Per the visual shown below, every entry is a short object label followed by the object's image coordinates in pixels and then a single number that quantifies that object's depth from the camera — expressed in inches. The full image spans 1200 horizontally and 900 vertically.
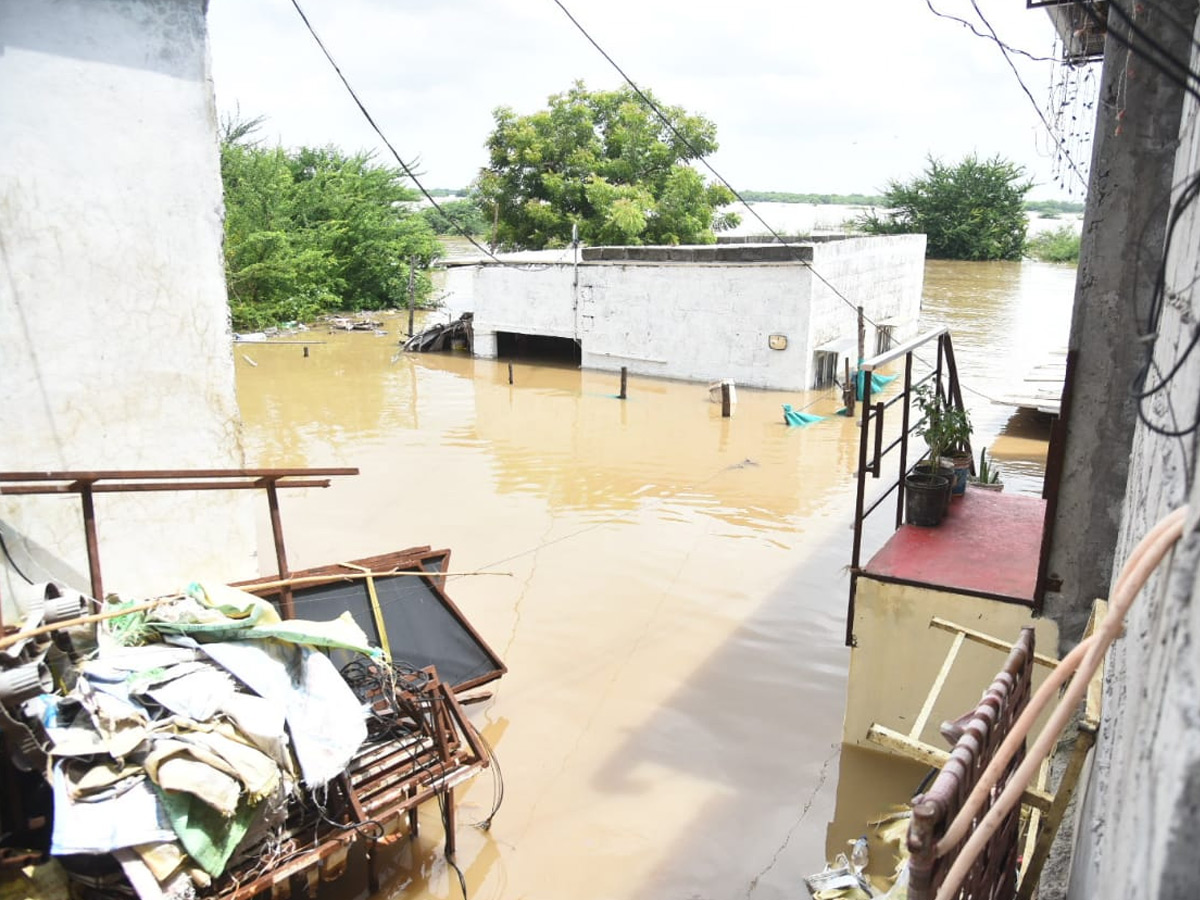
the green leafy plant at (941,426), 243.3
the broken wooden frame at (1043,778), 97.6
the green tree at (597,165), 1045.8
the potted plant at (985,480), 309.0
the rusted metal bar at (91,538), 172.7
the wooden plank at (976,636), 145.0
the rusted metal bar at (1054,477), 179.0
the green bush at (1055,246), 1833.2
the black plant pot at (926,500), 237.6
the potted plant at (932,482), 238.1
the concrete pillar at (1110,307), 161.5
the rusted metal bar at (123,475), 164.9
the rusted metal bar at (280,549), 188.7
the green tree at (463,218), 1980.8
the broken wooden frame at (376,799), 152.1
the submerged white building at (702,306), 691.4
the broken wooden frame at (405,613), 223.9
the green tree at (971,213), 1744.6
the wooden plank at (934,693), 125.1
